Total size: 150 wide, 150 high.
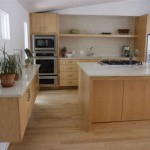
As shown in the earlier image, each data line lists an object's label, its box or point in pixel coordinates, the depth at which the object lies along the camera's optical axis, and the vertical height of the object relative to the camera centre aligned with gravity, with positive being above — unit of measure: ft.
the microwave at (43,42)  16.15 +0.85
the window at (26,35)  14.98 +1.36
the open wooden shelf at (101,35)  16.96 +1.55
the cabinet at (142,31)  16.25 +1.91
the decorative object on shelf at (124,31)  17.92 +2.08
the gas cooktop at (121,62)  11.72 -0.72
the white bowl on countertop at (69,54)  17.39 -0.26
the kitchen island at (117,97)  9.47 -2.57
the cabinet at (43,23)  16.12 +2.58
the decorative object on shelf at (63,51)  17.66 +0.04
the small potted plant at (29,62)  11.67 -0.70
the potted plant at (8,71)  6.43 -0.75
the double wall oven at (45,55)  16.19 -0.38
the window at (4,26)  9.38 +1.36
